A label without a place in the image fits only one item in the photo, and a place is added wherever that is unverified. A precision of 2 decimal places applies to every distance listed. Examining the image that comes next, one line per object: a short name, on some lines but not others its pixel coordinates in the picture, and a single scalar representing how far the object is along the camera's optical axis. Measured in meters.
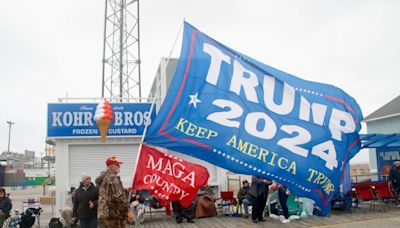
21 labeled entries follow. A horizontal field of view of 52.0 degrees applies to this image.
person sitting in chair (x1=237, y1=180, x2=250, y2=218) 11.77
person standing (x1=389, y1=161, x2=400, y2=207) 12.50
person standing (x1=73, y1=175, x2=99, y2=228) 7.25
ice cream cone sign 11.29
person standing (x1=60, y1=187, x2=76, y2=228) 10.65
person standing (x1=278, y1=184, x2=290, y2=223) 10.92
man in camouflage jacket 6.09
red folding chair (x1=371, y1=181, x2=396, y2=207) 11.85
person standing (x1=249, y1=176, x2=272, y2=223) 10.29
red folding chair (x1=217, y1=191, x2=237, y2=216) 12.36
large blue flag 6.54
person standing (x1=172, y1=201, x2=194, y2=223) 11.25
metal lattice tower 25.16
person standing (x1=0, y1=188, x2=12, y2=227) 10.11
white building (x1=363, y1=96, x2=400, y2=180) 19.89
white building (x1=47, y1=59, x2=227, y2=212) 13.07
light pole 63.59
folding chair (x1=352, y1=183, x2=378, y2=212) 11.71
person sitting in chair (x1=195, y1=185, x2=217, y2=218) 12.09
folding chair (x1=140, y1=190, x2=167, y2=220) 12.18
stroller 10.07
